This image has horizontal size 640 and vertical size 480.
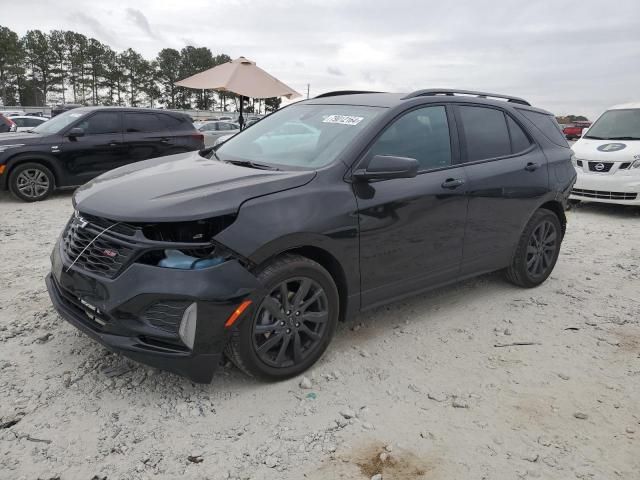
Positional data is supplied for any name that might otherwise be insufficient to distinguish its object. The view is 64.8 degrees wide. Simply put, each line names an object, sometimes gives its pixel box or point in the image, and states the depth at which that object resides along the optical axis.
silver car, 18.27
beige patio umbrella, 11.15
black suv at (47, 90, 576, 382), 2.62
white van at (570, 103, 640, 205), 8.19
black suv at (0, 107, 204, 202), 8.11
